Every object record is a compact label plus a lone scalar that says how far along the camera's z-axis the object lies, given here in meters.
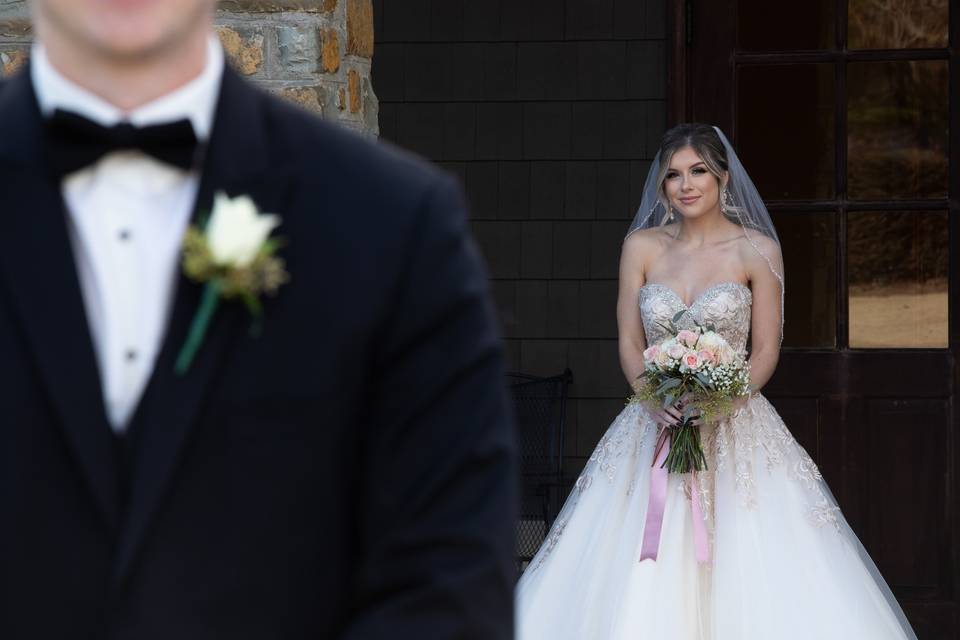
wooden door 13.15
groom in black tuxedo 2.94
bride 10.59
